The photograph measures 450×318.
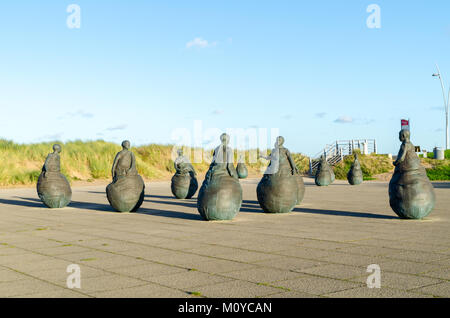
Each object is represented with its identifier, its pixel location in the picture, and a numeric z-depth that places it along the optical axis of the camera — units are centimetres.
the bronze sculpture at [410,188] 1188
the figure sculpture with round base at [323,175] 2892
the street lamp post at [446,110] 4708
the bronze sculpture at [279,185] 1384
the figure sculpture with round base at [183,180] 2009
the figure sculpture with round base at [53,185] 1658
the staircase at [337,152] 4400
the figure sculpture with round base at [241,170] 3797
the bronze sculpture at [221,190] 1235
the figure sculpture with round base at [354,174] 2981
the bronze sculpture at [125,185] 1466
